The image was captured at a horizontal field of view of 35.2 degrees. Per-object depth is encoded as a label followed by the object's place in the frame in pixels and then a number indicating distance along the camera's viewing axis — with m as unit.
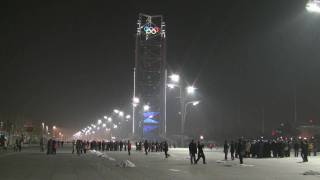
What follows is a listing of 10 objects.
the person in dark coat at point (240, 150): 31.63
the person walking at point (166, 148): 40.69
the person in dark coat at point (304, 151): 33.34
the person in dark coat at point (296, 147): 41.92
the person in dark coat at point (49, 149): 48.30
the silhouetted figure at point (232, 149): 36.99
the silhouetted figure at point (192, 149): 31.14
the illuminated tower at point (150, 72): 124.50
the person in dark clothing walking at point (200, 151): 30.88
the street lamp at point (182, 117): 66.78
